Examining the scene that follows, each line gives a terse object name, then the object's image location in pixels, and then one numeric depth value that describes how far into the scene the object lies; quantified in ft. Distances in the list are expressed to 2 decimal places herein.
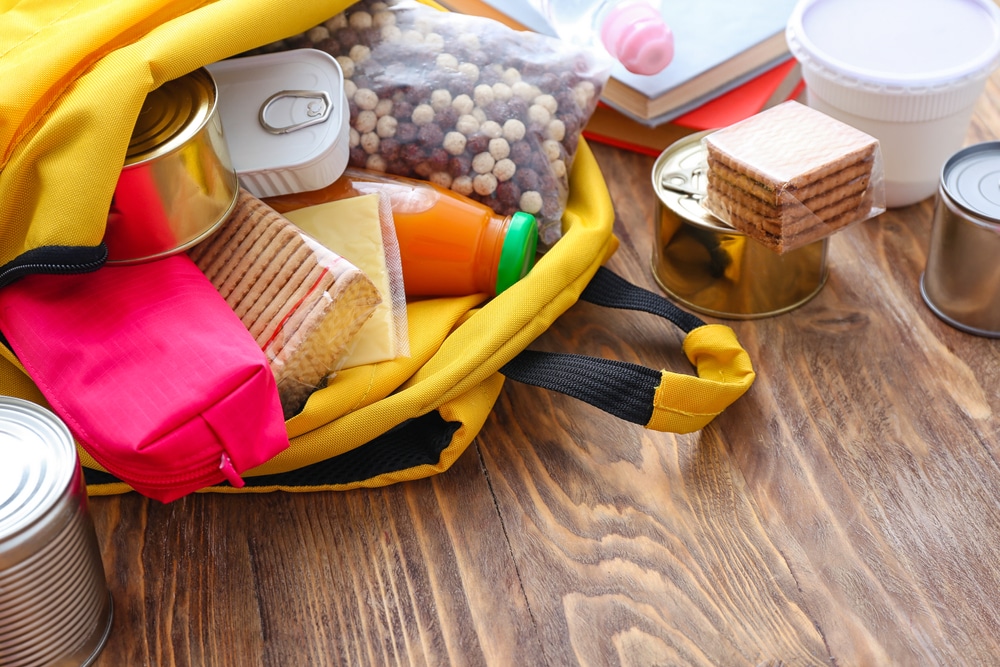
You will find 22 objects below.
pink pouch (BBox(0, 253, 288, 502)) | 1.86
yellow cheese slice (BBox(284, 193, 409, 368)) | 2.31
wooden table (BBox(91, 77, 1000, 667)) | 2.00
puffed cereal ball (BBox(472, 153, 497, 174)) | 2.58
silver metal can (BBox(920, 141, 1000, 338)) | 2.33
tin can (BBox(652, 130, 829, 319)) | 2.49
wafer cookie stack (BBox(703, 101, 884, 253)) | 2.29
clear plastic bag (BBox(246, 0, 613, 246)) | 2.59
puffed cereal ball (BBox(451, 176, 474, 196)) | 2.59
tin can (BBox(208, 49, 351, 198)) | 2.38
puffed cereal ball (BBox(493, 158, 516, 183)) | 2.58
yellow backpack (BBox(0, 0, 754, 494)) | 1.99
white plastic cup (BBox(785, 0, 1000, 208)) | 2.60
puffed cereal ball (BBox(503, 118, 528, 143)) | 2.59
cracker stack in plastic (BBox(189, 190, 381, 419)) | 2.14
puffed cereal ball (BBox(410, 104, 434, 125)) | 2.60
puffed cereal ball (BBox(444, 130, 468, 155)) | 2.57
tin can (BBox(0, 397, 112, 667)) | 1.72
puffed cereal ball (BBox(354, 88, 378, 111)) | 2.62
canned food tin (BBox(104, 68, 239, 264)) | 2.04
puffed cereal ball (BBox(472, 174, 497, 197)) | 2.58
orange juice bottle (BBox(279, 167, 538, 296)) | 2.48
